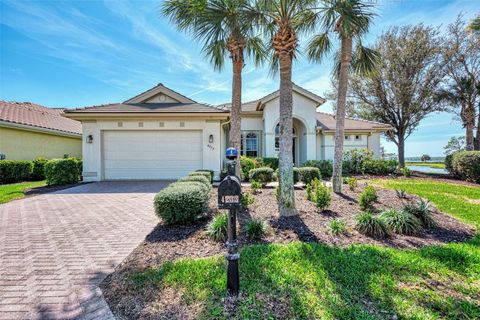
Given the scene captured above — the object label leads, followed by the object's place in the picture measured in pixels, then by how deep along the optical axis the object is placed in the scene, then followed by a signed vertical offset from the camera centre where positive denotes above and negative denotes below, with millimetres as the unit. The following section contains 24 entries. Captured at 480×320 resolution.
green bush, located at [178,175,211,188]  7086 -556
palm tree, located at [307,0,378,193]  5836 +3854
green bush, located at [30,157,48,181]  13523 -334
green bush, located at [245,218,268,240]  4445 -1383
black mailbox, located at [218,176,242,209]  2732 -392
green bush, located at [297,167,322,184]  10398 -673
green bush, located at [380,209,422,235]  4719 -1385
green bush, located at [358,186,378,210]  6152 -1099
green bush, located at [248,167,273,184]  10969 -716
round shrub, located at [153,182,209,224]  4941 -959
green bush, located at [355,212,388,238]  4570 -1408
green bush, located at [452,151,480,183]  12344 -475
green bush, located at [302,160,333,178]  14477 -441
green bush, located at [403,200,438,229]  5082 -1314
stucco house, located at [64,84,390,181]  12250 +1298
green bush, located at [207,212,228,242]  4277 -1333
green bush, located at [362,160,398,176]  15000 -584
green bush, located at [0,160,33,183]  12195 -302
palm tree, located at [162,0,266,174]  5988 +3839
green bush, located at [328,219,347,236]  4605 -1427
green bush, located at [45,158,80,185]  11162 -367
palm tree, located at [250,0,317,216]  5480 +2381
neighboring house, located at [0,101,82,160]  13141 +2069
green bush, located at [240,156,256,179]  12891 -310
